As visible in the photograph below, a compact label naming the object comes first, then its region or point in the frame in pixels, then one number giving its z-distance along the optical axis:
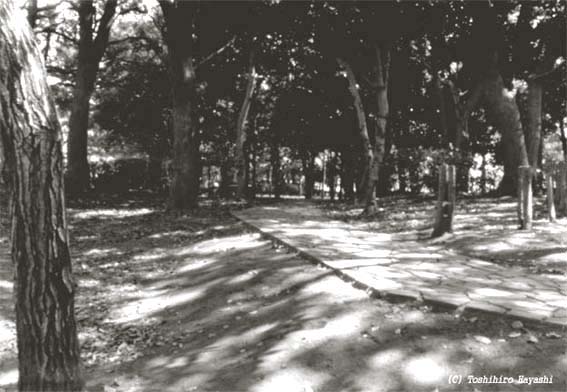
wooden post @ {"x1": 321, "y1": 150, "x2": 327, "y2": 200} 33.38
